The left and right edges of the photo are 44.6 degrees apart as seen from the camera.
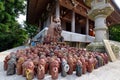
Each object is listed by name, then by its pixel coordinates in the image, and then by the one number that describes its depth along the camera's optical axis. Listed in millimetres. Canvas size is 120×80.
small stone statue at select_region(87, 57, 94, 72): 2088
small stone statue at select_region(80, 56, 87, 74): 1984
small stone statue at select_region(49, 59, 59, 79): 1718
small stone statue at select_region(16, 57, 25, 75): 1889
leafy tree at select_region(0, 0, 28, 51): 9398
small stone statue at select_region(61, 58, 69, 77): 1820
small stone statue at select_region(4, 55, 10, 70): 2189
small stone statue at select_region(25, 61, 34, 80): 1647
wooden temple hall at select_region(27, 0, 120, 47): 8607
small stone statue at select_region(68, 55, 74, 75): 1905
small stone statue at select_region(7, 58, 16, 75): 1929
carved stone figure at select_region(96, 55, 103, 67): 2468
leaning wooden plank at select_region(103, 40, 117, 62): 2986
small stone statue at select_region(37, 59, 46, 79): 1674
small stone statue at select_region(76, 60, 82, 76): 1890
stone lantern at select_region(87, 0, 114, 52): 3274
